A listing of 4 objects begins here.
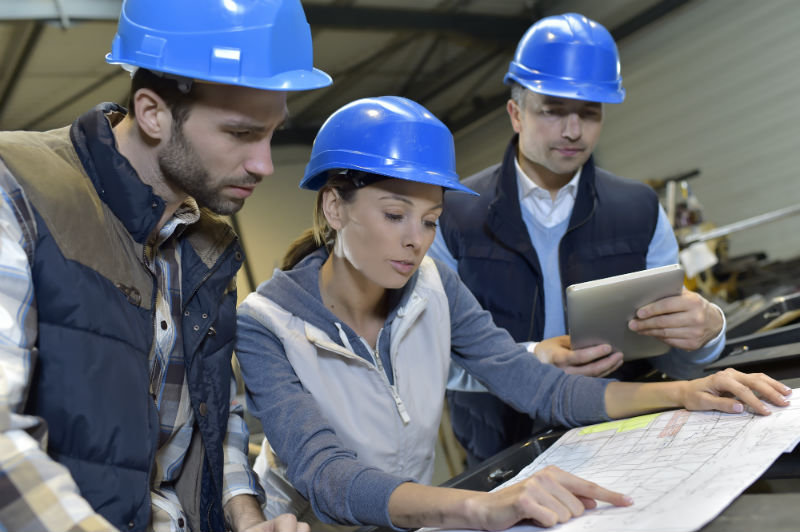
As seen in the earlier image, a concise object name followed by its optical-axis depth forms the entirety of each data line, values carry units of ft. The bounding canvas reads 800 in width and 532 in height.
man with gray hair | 6.73
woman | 4.27
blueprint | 2.85
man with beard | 2.95
